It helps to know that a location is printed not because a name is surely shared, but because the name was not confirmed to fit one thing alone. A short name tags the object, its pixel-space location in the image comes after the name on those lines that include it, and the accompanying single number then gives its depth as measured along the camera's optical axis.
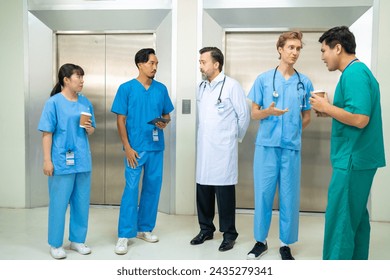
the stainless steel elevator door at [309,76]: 4.19
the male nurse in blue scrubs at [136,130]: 3.13
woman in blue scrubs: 2.85
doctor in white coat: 3.12
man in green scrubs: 2.18
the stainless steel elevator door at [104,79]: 4.40
